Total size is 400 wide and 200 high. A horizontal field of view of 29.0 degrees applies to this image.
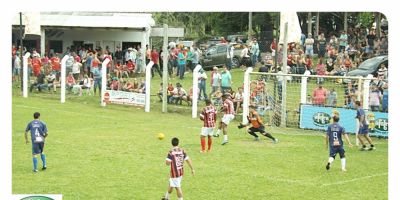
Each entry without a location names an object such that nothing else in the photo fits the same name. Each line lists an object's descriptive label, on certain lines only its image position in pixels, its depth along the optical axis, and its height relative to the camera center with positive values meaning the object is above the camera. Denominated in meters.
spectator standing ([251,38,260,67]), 37.78 +1.16
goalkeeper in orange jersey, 25.87 -1.59
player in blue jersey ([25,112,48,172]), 20.61 -1.57
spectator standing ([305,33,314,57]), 36.12 +1.46
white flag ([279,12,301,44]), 29.33 +1.95
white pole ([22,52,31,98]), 35.97 -0.28
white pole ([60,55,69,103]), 34.88 -0.12
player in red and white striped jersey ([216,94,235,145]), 25.69 -1.28
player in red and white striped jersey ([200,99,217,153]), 23.98 -1.43
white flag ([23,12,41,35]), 33.38 +2.19
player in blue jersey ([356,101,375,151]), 24.38 -1.52
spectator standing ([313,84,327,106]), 28.56 -0.67
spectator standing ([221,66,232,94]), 32.62 -0.16
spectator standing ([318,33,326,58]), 36.72 +1.39
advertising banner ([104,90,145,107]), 33.28 -0.98
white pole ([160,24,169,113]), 32.41 -0.06
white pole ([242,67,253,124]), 30.11 -0.77
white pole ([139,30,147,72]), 36.32 +1.36
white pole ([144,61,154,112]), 32.56 -0.37
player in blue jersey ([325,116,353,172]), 21.20 -1.69
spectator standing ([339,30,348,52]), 37.22 +1.71
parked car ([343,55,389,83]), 33.03 +0.46
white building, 38.06 +2.26
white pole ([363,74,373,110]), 27.23 -0.59
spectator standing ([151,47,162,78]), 35.50 +0.72
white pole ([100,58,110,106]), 34.22 -0.16
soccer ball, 25.34 -2.01
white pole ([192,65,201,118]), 31.48 -0.58
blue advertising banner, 26.47 -1.46
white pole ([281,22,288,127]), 29.08 -0.31
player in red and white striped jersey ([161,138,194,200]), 17.38 -2.02
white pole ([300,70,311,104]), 28.80 -0.52
